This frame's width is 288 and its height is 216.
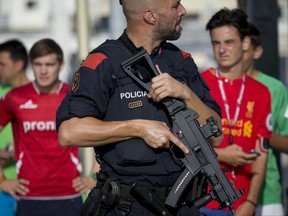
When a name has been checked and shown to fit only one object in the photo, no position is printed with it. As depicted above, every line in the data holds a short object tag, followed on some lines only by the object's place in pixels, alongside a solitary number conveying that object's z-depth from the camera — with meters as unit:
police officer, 9.45
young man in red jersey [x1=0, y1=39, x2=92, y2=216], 14.64
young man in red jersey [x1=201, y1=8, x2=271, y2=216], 12.46
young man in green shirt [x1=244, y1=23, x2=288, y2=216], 13.99
